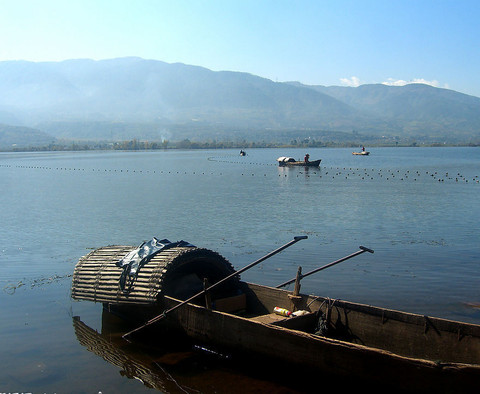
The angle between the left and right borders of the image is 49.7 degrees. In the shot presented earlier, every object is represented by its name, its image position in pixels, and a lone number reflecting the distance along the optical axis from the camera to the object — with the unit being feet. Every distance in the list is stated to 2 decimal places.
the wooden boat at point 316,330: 26.71
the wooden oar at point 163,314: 36.43
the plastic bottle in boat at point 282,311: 37.36
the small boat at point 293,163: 232.12
